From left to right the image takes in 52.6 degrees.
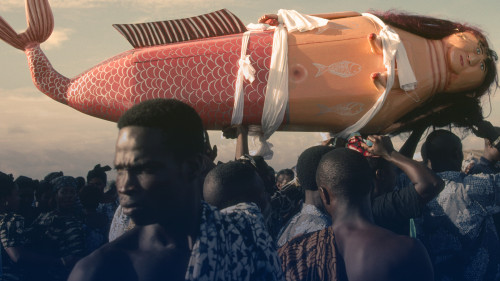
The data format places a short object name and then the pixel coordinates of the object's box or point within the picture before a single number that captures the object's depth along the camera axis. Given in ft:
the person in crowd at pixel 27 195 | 15.93
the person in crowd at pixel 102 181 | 18.02
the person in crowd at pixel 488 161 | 12.94
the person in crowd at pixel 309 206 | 8.12
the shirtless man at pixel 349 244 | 6.14
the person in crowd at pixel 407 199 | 8.51
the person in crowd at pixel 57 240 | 11.57
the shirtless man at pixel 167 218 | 4.99
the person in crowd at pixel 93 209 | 15.56
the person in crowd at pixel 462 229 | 9.66
